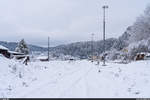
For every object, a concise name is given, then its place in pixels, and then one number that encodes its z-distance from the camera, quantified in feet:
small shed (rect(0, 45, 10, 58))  121.92
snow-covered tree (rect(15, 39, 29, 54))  194.49
